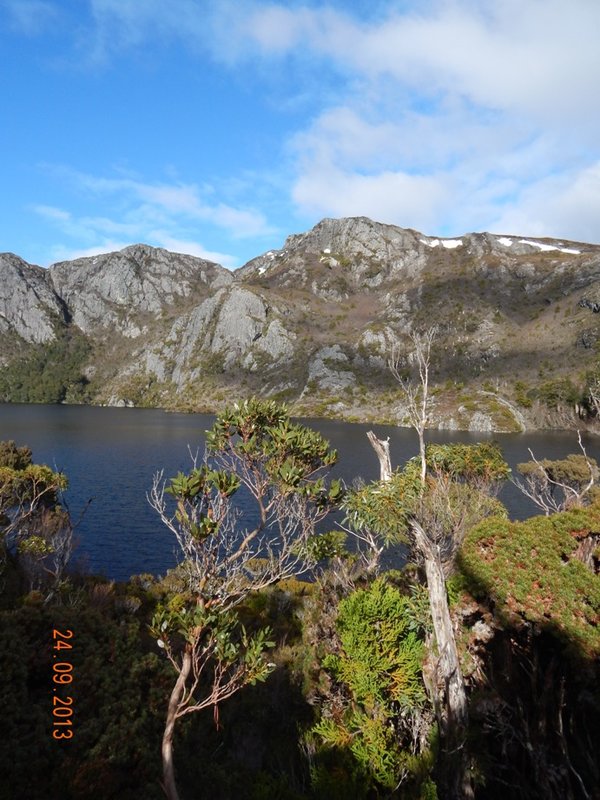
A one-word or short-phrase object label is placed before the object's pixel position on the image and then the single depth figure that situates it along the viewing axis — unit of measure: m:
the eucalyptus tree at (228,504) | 9.92
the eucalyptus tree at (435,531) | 12.08
